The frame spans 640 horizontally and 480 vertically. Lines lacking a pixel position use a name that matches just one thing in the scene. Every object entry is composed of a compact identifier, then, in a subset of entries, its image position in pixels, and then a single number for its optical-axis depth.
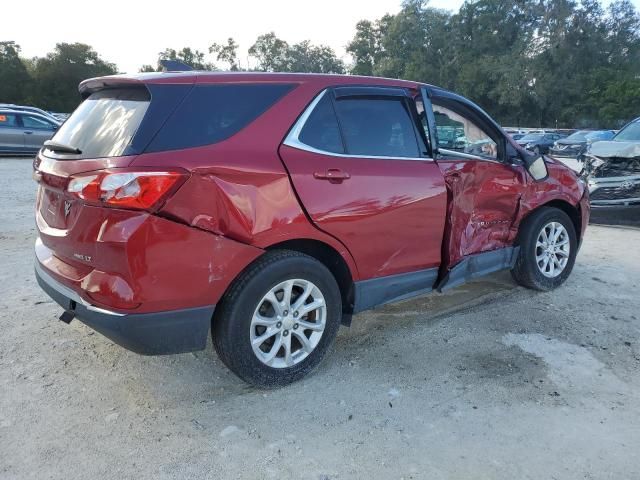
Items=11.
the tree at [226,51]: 79.56
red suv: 2.60
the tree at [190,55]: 70.38
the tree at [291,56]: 74.12
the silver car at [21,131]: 16.20
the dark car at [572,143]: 25.59
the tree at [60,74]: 53.12
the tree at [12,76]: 50.34
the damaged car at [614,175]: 8.02
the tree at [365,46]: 71.38
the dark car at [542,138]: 28.86
